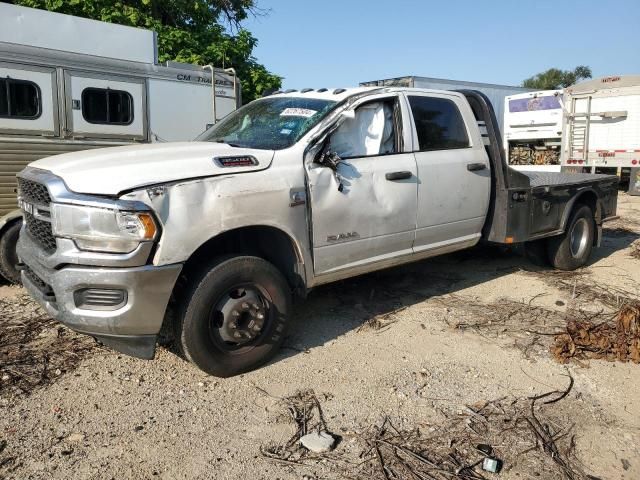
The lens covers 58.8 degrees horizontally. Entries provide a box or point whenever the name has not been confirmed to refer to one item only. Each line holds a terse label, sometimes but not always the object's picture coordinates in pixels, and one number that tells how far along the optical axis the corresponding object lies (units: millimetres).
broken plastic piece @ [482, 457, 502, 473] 2967
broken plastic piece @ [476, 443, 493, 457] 3123
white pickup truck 3402
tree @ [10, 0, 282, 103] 14422
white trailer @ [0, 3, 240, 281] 6277
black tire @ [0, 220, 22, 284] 5785
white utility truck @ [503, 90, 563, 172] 17078
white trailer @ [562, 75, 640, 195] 15109
